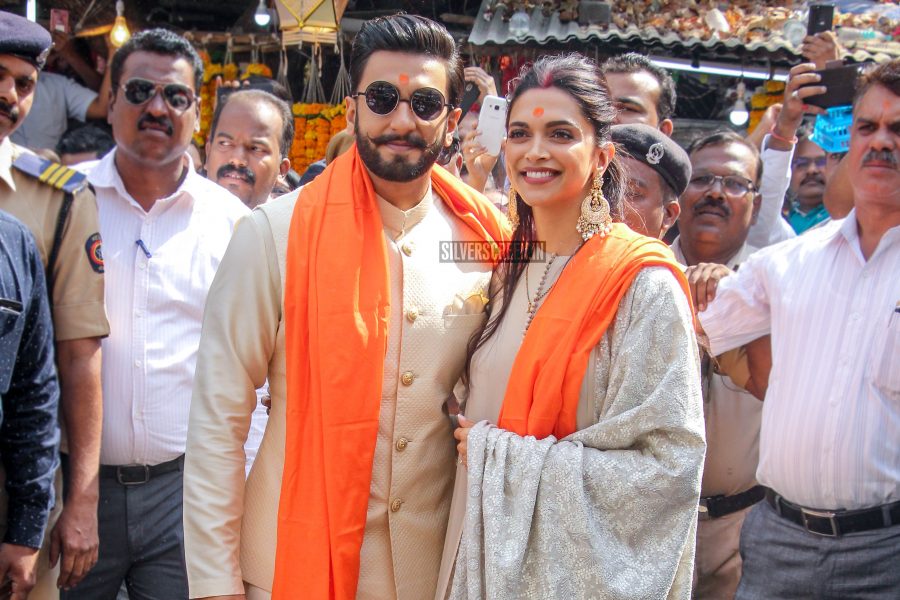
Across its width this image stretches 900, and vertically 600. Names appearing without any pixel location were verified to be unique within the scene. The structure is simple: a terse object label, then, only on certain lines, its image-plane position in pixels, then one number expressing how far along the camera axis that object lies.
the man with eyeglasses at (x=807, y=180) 5.02
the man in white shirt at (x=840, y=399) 2.53
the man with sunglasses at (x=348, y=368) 2.14
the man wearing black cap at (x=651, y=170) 2.90
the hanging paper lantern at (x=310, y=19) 6.16
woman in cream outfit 1.93
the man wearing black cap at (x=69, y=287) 2.61
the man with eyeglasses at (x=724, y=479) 3.15
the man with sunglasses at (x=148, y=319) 2.87
